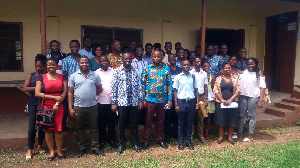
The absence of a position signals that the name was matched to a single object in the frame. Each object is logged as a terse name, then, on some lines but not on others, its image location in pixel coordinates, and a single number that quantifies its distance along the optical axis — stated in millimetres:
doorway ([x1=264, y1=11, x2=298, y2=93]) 7426
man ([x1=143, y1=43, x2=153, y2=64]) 5462
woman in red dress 3872
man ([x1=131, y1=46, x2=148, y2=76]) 4906
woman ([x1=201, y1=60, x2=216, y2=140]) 5051
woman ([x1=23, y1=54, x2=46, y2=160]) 4034
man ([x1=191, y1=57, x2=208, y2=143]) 4804
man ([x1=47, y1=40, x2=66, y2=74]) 4570
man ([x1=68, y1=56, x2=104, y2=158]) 4012
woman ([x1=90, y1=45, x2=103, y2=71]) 4545
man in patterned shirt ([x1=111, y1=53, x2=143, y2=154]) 4238
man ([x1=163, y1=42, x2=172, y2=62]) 5780
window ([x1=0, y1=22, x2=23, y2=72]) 6164
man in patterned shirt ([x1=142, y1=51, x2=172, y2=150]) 4387
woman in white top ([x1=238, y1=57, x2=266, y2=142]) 4996
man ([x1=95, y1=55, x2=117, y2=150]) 4312
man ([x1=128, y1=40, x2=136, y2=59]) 5668
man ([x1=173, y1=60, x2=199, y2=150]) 4488
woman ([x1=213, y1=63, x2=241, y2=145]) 4816
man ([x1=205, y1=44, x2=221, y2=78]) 5711
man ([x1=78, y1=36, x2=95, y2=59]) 5219
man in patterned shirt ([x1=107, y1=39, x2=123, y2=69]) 4613
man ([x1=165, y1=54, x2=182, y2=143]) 4738
